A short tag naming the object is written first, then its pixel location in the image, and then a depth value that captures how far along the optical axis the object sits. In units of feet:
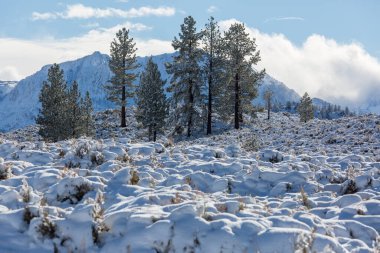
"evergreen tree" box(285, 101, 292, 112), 607.78
